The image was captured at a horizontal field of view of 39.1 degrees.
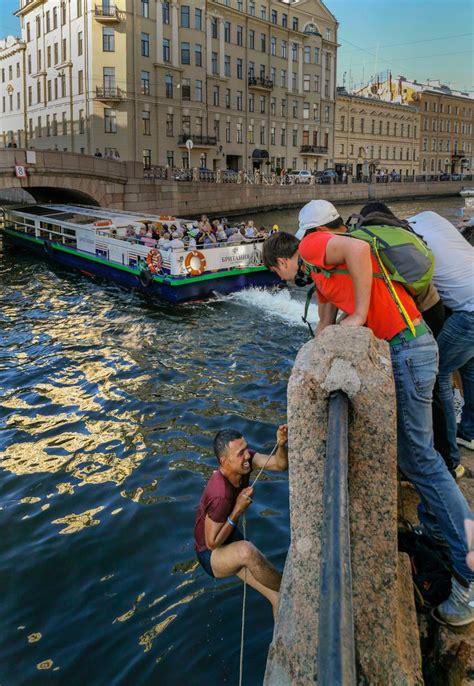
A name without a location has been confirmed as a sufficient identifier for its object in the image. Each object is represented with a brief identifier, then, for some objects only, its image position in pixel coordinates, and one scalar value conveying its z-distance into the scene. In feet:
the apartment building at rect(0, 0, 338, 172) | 155.33
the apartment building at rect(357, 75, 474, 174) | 284.00
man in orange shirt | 9.12
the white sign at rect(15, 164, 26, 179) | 98.17
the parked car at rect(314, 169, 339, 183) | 192.44
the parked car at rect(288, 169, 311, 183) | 177.99
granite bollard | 7.26
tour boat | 57.31
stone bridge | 101.04
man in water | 12.66
